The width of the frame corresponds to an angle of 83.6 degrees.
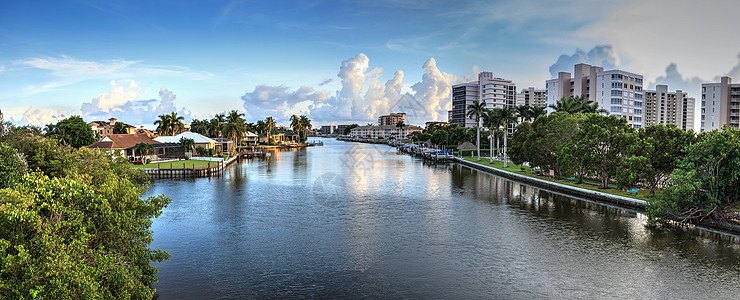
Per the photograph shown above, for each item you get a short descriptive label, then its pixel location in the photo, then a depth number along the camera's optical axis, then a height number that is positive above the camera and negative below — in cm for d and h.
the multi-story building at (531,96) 18912 +2012
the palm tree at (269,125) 15727 +539
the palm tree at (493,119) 7488 +382
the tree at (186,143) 7594 -82
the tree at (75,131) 6831 +116
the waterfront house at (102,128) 14612 +369
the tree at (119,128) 12720 +316
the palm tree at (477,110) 8138 +593
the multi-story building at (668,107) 15938 +1414
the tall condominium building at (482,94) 16925 +1952
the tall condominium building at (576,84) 11319 +1627
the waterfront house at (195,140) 7706 -28
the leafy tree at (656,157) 3441 -141
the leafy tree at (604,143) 4031 -30
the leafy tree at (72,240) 1164 -320
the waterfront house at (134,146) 6425 -120
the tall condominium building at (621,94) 10675 +1224
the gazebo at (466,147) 9525 -168
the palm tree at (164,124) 10562 +371
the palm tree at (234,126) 10169 +314
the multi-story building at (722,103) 10219 +936
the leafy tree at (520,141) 5762 -16
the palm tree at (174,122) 10650 +424
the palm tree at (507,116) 7412 +429
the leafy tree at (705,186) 2820 -312
